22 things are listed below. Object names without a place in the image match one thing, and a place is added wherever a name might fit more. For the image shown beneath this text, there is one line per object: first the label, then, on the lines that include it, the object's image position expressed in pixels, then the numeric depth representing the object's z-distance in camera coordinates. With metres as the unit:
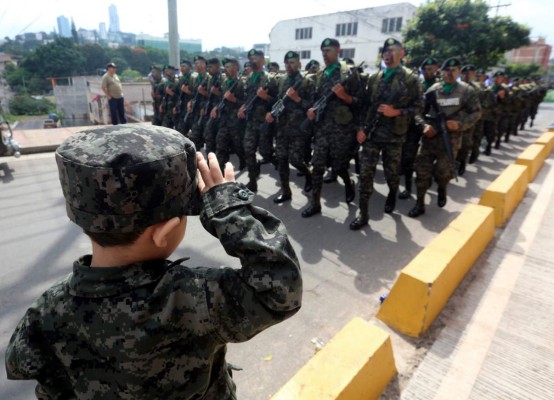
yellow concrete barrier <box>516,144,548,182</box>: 5.64
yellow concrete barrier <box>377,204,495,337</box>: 2.22
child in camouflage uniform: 0.73
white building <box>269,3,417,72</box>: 32.69
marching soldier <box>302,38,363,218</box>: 3.98
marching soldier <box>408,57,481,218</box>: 4.12
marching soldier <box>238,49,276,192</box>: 4.80
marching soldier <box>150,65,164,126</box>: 8.12
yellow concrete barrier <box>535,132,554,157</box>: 7.45
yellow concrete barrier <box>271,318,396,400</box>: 1.55
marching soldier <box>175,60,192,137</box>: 7.06
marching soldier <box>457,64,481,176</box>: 5.96
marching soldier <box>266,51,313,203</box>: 4.41
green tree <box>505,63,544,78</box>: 35.03
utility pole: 7.92
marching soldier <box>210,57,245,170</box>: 5.14
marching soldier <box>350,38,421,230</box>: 3.67
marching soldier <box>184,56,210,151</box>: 6.30
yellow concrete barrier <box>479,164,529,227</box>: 3.93
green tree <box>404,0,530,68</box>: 16.47
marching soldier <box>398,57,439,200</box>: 5.03
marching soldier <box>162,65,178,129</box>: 7.46
